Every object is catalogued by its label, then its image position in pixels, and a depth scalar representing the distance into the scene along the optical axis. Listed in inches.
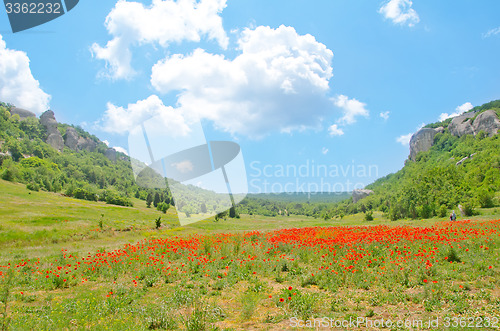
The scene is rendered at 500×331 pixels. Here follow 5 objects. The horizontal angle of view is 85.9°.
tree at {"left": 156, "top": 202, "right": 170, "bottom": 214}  3722.0
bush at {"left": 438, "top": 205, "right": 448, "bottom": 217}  1630.0
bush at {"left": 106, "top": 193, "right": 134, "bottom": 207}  4429.1
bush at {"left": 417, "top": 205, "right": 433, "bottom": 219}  1801.6
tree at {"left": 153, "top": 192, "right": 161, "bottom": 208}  5049.2
